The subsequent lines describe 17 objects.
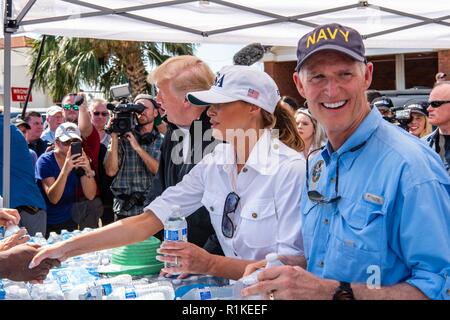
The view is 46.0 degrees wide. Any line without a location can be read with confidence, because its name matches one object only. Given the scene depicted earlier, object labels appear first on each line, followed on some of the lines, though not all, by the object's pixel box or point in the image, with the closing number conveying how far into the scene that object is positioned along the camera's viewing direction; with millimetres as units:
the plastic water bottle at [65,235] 3119
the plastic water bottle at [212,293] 1797
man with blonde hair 2723
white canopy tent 3986
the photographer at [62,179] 4531
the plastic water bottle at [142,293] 1944
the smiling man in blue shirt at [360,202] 1336
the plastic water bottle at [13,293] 2027
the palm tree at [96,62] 17984
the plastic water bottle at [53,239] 3027
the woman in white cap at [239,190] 2021
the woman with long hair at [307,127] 5246
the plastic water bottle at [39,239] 2977
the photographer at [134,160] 4520
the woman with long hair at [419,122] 6254
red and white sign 12234
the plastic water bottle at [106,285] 1990
